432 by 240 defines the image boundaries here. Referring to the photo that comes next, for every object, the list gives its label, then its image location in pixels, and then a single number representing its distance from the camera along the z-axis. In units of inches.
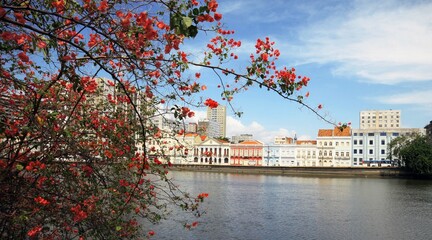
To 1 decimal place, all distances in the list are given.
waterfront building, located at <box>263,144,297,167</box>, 3132.4
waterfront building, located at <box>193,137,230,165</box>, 3248.0
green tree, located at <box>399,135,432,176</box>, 2126.0
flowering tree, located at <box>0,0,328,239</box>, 147.0
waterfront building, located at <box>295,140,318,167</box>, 3085.6
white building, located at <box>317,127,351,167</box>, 3002.0
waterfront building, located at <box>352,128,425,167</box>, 2928.2
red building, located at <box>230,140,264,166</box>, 3189.0
